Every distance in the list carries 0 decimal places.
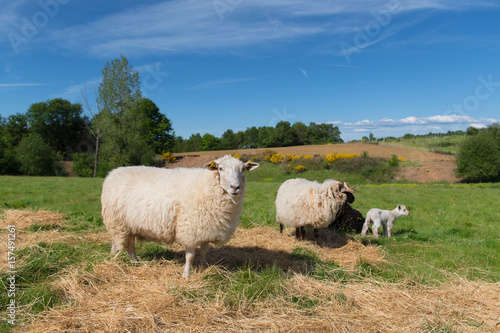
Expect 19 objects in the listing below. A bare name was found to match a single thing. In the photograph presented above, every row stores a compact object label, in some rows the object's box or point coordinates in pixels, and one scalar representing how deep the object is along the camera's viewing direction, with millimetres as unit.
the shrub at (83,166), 40875
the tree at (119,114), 30406
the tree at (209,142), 68312
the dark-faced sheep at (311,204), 7836
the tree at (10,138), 39719
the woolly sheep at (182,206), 5305
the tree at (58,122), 53906
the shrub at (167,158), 46162
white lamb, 9203
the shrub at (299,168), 37153
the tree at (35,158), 38688
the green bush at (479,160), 35969
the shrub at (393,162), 37200
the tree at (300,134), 63688
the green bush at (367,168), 34156
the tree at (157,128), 47812
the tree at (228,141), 68062
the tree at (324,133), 68062
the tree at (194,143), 70744
